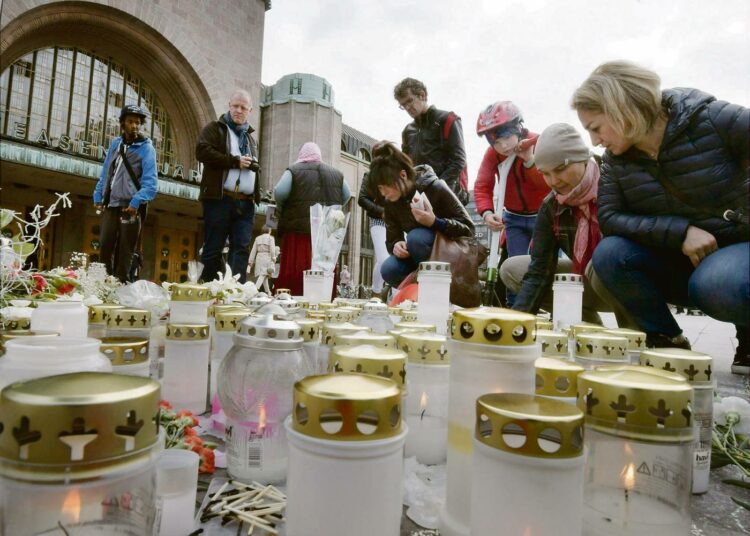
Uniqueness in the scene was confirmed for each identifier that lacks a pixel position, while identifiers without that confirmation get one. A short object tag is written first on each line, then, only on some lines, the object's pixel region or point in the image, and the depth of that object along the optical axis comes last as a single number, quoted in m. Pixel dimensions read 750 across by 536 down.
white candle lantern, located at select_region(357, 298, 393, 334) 1.35
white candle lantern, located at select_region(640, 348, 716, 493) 0.71
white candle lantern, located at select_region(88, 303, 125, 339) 0.99
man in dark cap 3.01
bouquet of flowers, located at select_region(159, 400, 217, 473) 0.69
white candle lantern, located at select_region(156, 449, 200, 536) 0.56
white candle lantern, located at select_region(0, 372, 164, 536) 0.34
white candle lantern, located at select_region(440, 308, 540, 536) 0.54
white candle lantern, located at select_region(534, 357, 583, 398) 0.64
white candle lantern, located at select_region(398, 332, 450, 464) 0.80
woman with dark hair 2.39
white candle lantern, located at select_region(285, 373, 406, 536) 0.43
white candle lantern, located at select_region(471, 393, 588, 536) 0.42
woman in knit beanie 1.63
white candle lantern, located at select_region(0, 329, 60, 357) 0.65
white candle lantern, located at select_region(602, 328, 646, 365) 0.98
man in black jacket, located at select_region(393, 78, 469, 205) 2.94
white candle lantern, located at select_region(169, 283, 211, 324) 1.19
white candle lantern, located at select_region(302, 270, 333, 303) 2.15
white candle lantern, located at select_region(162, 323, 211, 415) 1.00
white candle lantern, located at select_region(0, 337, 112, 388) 0.54
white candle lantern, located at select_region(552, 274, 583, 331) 1.59
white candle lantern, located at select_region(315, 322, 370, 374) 0.90
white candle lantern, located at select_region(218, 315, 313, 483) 0.71
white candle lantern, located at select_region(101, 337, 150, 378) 0.70
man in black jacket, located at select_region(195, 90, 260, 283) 2.99
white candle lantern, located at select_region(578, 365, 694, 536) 0.48
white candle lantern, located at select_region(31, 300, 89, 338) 0.87
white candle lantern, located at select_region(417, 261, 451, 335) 1.56
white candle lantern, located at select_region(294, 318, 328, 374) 0.89
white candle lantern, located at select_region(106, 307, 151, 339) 0.93
